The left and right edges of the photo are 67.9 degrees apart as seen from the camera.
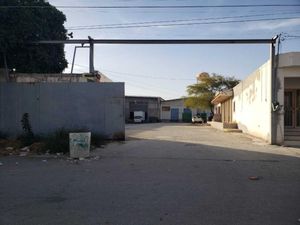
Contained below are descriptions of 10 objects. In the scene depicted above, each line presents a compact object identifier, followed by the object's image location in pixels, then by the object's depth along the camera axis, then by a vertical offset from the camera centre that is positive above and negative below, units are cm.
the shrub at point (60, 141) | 851 -111
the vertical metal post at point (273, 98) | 1120 +87
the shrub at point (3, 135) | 1081 -107
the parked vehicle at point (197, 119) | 3547 -77
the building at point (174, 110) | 4312 +89
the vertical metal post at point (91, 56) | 1224 +320
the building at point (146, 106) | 3962 +152
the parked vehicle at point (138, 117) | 3629 -45
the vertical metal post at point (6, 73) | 1177 +215
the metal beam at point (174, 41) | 1172 +391
